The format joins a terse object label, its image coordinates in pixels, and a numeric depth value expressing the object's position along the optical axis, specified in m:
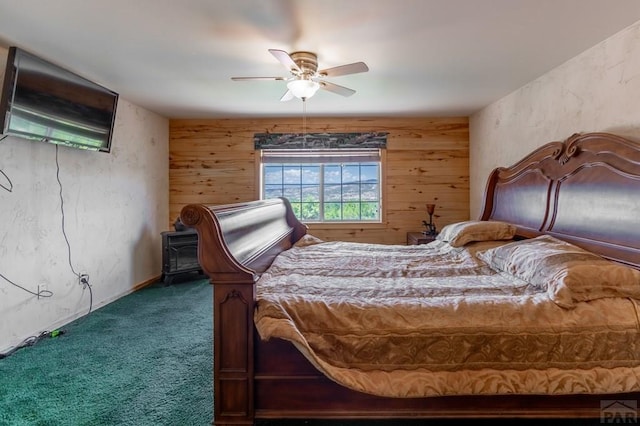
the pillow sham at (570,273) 1.59
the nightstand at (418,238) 4.09
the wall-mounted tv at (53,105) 2.44
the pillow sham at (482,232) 2.78
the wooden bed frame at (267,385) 1.53
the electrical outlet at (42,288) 2.94
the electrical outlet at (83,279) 3.39
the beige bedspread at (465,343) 1.48
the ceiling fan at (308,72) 2.41
